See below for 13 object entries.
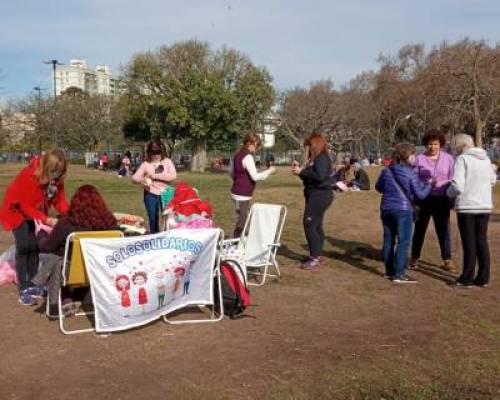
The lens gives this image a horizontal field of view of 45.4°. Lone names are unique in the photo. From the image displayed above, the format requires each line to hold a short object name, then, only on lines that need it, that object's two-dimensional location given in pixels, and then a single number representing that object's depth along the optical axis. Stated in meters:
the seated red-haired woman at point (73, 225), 5.19
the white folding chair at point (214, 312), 5.27
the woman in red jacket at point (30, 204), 5.70
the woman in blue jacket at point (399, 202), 6.82
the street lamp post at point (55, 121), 47.47
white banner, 4.79
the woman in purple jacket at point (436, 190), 7.34
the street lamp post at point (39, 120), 59.19
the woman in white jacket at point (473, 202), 6.43
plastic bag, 6.84
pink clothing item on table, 5.93
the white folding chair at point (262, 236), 6.86
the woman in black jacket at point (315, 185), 7.33
